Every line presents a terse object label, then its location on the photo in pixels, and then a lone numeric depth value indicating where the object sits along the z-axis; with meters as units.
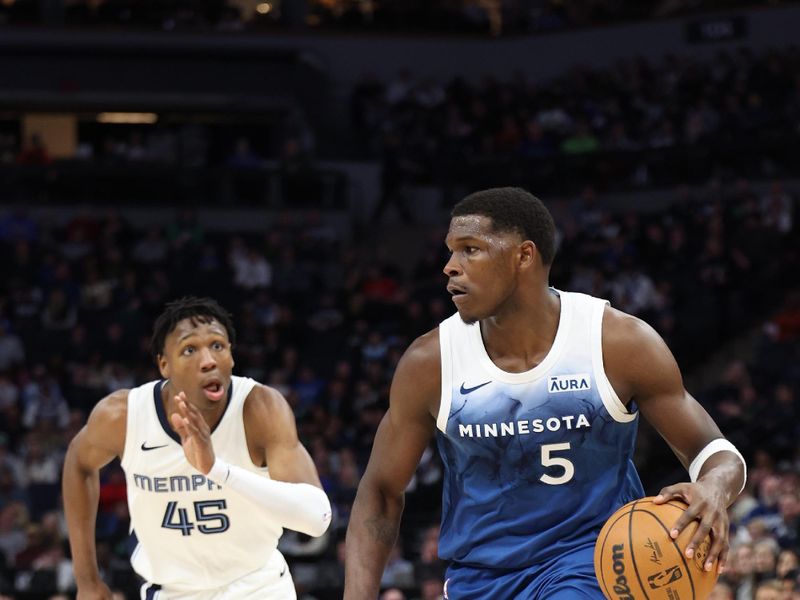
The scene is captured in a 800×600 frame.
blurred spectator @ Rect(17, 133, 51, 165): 20.58
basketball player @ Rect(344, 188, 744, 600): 4.51
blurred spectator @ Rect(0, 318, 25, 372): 16.56
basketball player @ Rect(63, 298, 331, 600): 5.82
